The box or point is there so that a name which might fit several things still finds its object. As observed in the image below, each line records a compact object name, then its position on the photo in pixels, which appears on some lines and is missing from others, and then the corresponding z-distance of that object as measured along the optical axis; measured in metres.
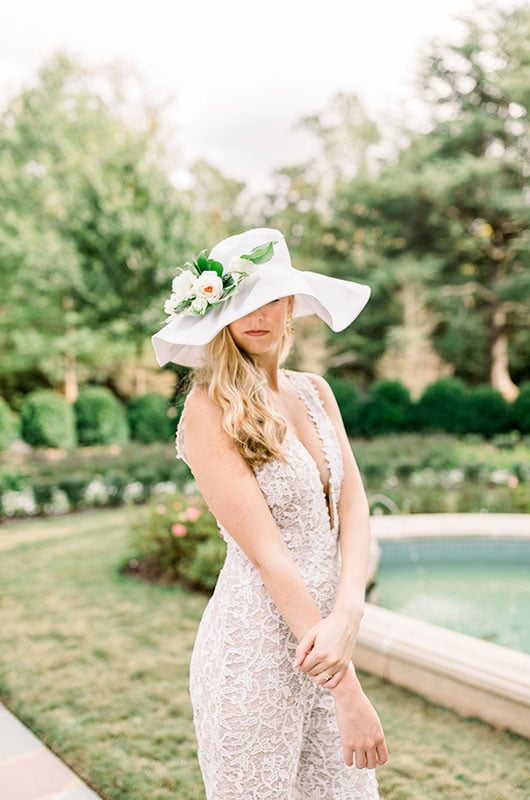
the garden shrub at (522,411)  14.05
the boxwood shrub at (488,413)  14.36
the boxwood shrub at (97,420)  14.82
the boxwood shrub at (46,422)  13.86
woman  1.43
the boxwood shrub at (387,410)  15.02
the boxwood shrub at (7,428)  13.44
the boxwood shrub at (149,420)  15.23
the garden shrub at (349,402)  15.02
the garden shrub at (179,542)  5.25
